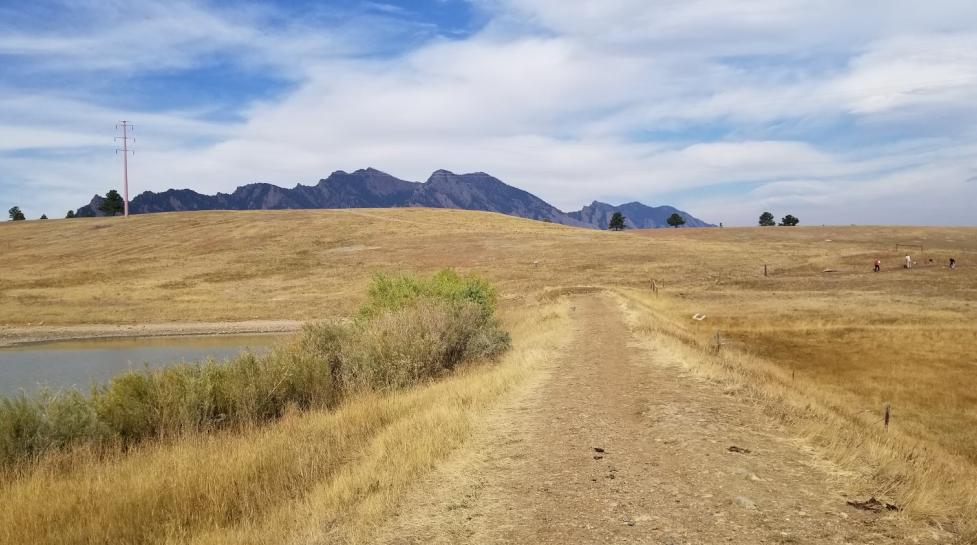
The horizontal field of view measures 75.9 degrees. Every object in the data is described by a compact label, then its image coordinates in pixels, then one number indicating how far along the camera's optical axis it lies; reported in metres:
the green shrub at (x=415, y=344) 15.94
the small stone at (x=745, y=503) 6.60
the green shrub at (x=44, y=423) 9.64
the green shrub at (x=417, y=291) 29.62
